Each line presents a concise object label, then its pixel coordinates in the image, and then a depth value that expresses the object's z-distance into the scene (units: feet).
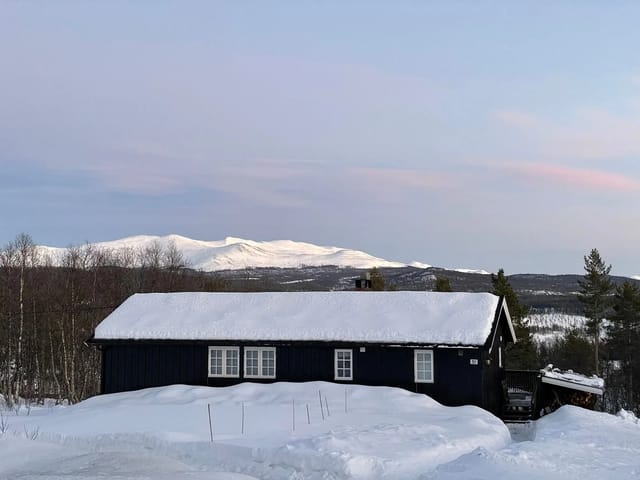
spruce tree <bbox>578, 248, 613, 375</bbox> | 197.16
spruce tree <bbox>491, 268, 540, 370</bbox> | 168.04
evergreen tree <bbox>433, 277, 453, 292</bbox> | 183.52
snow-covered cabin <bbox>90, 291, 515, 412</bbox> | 79.97
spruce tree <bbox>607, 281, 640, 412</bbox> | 184.03
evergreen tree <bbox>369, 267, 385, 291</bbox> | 194.88
